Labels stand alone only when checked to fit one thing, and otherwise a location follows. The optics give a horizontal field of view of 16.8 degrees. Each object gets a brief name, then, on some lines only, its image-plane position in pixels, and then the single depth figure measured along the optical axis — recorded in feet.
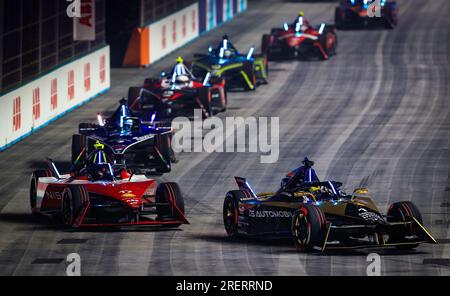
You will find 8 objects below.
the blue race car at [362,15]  242.17
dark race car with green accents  179.83
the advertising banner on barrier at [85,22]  181.37
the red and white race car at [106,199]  102.06
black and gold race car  92.68
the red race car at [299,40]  208.95
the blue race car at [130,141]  127.95
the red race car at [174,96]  160.76
